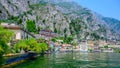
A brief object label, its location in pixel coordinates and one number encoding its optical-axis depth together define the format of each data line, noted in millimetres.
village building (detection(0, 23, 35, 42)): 43121
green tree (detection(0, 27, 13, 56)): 15541
